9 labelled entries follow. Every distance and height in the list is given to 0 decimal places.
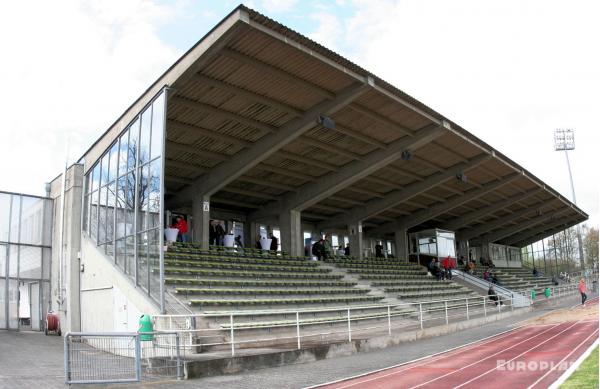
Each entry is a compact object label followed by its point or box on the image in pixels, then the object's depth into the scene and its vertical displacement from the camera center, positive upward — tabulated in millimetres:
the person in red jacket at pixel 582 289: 27947 -2074
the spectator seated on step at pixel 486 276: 34438 -1392
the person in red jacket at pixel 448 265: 31878 -564
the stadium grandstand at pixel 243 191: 13961 +3256
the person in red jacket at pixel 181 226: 19516 +1644
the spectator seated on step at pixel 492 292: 28238 -2040
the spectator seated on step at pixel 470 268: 36766 -866
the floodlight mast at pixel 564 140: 64994 +14072
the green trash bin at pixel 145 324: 11156 -1123
